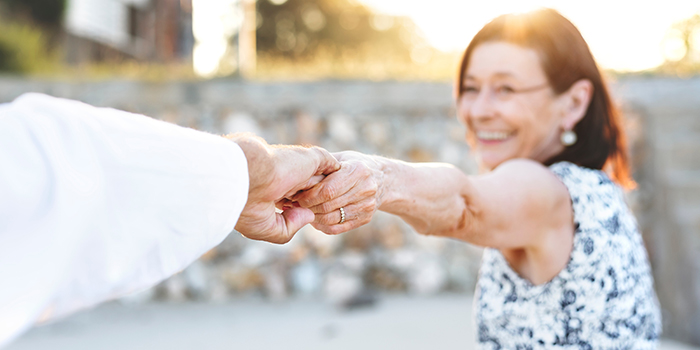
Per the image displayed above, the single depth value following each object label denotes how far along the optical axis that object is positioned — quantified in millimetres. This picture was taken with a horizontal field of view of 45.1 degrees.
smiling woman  811
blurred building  8909
